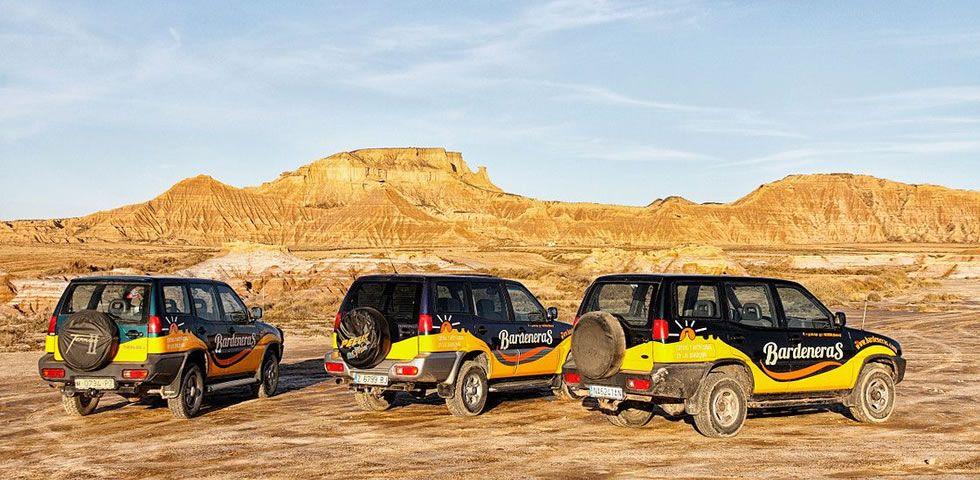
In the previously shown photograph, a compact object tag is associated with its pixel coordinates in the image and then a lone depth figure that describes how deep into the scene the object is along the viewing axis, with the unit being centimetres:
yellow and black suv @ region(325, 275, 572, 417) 1267
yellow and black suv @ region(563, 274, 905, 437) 1088
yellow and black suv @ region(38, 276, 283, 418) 1243
